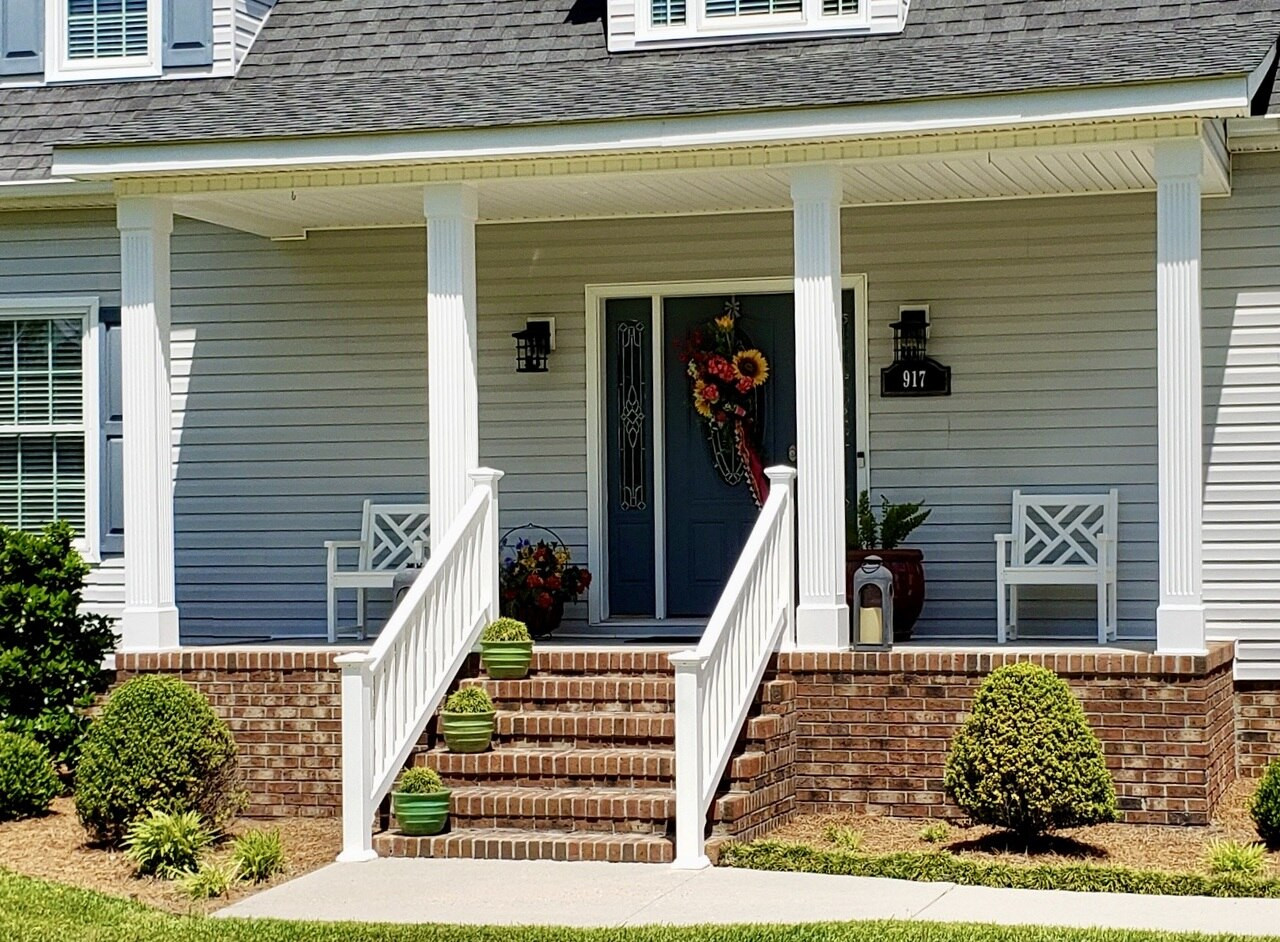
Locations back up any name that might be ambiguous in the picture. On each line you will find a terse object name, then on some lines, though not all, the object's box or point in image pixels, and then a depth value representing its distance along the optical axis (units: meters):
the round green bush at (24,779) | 10.19
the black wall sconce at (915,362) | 11.66
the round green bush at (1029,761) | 8.48
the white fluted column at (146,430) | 10.80
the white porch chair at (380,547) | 11.89
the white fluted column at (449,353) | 10.51
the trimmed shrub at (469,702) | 9.62
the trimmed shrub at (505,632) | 10.12
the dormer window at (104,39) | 13.23
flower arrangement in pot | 11.70
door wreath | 11.99
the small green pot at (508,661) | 10.08
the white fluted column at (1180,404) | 9.41
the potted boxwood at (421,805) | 9.13
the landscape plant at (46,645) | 10.62
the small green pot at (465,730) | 9.60
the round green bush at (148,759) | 9.24
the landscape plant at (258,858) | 8.55
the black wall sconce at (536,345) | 12.34
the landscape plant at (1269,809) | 8.70
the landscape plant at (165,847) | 8.76
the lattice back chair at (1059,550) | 10.80
